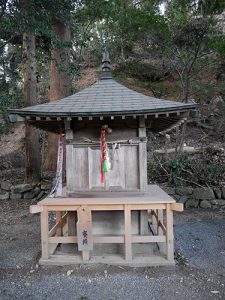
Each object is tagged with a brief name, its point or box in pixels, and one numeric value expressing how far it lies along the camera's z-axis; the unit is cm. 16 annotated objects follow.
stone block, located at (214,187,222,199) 854
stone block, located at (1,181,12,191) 946
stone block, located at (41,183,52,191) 922
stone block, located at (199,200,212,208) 845
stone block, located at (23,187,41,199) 928
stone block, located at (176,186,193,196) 859
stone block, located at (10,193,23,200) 930
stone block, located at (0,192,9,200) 937
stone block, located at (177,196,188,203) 856
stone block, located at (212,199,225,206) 839
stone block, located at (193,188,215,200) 851
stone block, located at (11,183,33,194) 930
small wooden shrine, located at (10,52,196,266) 428
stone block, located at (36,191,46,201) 917
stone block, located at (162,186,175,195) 869
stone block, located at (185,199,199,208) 851
